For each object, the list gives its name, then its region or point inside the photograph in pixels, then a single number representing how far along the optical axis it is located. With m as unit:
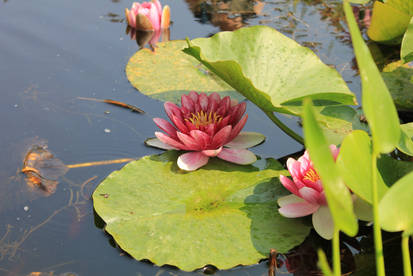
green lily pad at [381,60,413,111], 1.72
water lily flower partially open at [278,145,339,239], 1.54
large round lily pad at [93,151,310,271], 1.52
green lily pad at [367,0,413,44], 1.82
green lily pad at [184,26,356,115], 1.60
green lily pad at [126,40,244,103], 1.76
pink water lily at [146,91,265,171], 1.61
